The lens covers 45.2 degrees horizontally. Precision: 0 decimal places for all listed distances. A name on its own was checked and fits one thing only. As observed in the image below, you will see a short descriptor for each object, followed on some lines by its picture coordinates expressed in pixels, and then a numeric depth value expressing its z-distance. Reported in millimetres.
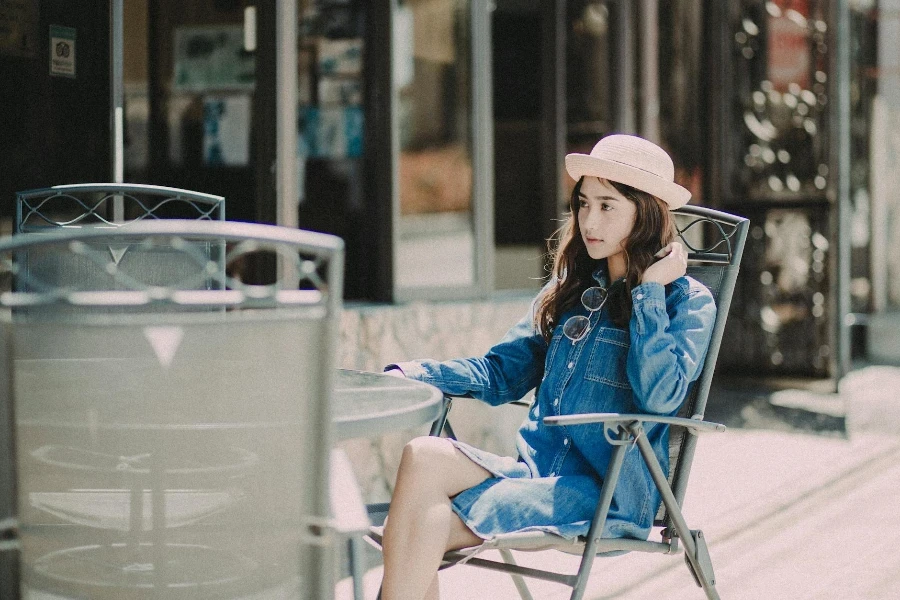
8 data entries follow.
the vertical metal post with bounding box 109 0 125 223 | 4039
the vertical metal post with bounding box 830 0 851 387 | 6402
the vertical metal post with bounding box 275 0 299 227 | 4574
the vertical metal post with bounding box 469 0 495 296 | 5594
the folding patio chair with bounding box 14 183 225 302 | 3109
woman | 2588
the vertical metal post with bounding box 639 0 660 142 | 6785
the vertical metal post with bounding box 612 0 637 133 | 6605
